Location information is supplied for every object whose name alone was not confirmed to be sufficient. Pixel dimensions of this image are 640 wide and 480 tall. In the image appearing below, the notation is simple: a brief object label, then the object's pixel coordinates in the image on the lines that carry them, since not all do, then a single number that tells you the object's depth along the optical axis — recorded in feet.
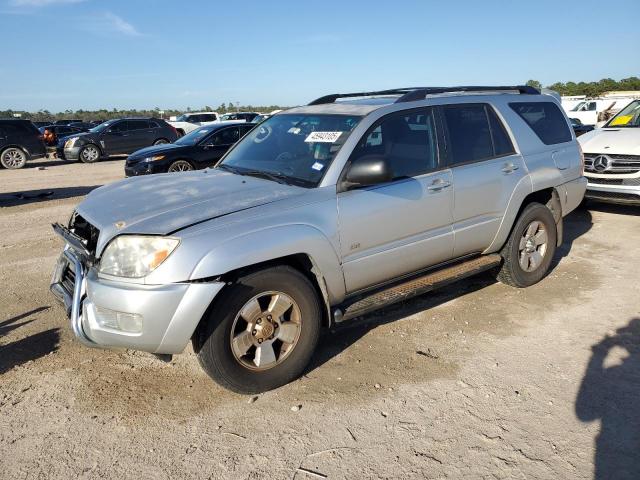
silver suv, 9.85
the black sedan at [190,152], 37.73
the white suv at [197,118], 90.04
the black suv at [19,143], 57.52
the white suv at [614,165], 24.21
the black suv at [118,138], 64.44
